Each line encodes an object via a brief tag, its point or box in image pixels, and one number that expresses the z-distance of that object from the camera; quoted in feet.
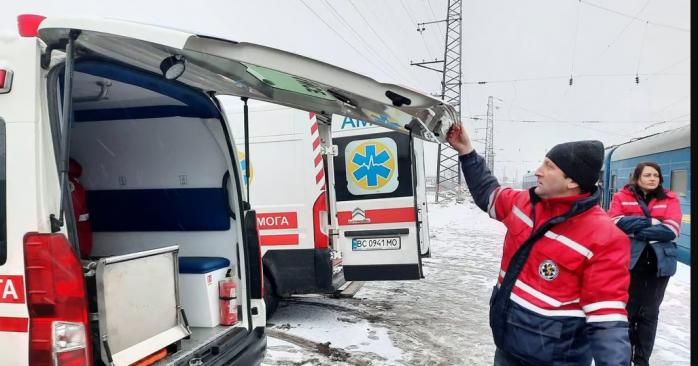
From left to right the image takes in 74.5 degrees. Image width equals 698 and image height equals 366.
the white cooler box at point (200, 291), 10.24
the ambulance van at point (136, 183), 5.91
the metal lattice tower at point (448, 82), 86.17
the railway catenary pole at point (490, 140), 163.53
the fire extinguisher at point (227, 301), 10.47
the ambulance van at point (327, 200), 15.96
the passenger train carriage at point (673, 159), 29.32
